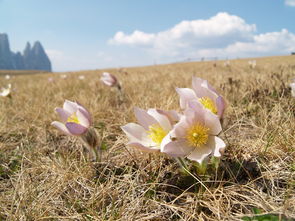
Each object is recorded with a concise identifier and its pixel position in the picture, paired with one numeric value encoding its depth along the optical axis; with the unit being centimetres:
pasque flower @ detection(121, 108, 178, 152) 18
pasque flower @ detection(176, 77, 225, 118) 18
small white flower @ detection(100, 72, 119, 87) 46
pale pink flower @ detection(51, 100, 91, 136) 21
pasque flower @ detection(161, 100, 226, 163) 16
